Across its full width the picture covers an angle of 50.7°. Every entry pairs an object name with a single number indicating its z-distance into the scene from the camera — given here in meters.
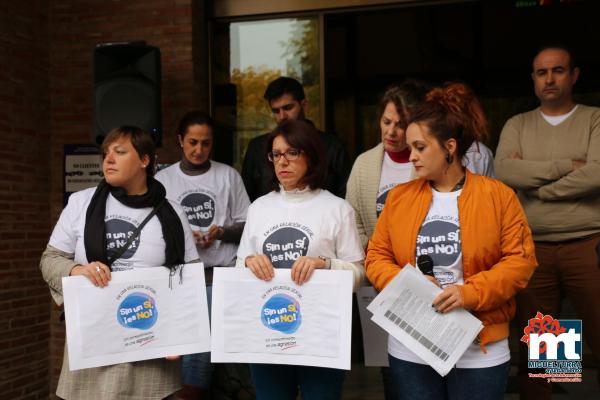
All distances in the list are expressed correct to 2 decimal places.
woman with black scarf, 2.76
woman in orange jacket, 2.43
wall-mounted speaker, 4.46
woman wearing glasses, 2.75
